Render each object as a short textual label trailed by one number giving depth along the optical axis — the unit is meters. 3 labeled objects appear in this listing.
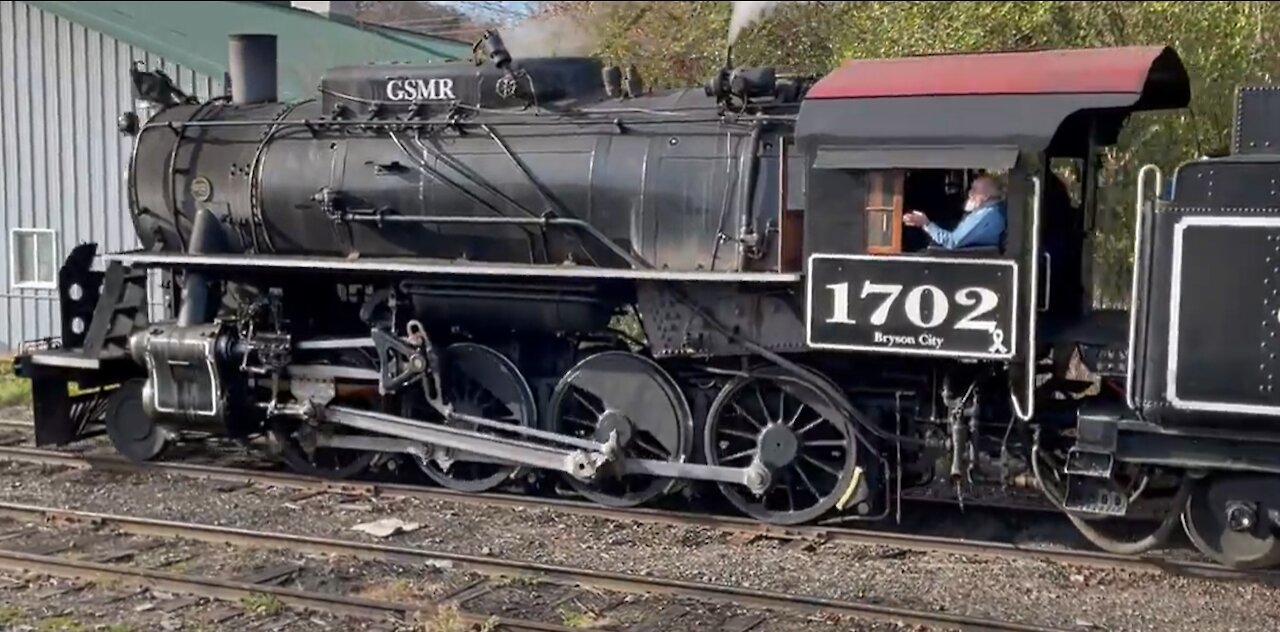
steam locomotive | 8.23
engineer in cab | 8.63
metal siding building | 18.16
